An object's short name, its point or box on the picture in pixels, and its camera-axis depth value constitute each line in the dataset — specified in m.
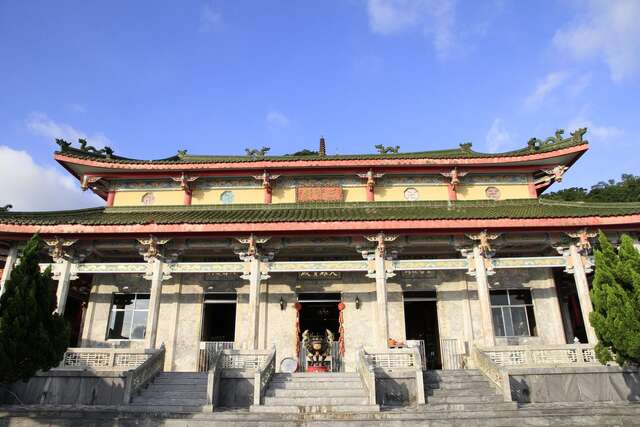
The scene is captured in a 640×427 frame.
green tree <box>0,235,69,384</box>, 8.85
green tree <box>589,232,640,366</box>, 9.34
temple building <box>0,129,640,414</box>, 13.48
